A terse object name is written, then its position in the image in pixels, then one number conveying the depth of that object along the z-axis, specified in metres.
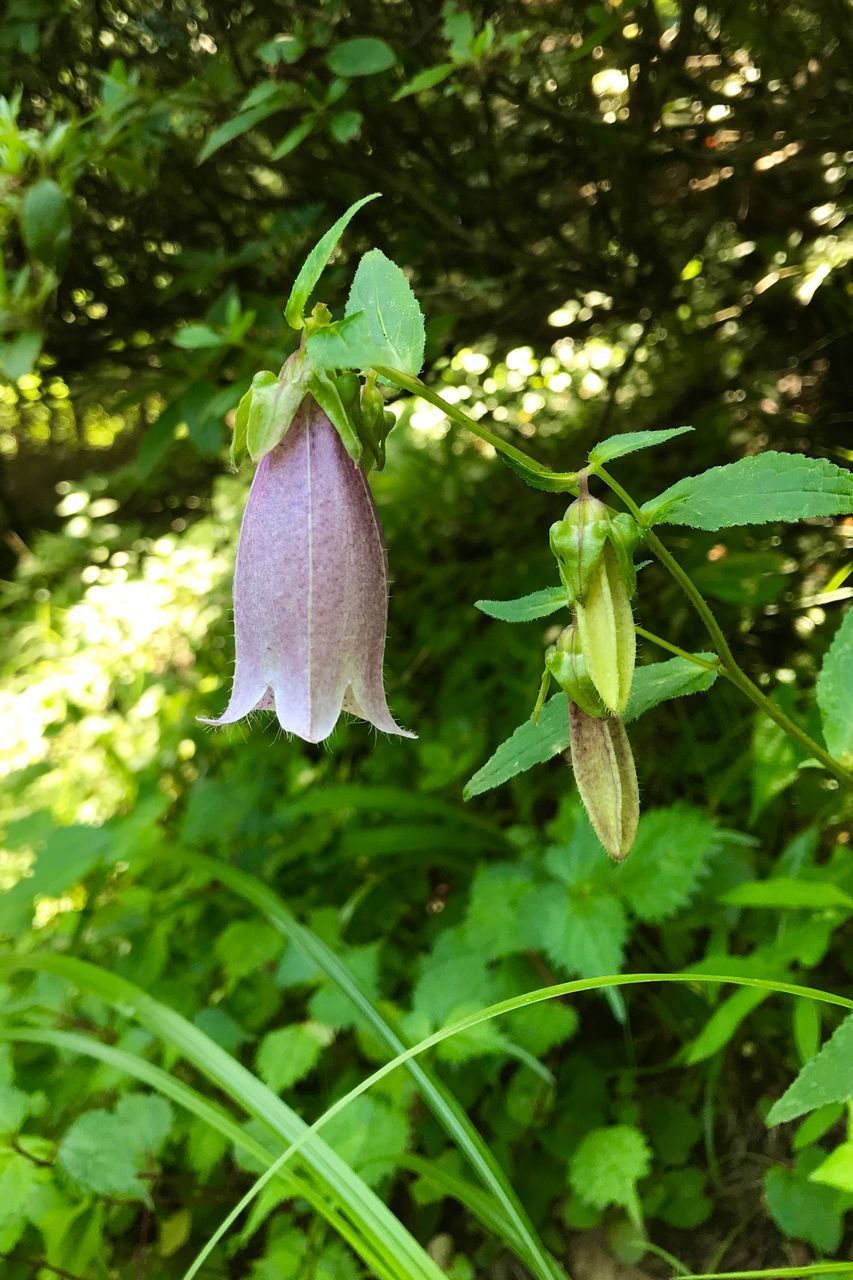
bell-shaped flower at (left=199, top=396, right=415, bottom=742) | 0.21
